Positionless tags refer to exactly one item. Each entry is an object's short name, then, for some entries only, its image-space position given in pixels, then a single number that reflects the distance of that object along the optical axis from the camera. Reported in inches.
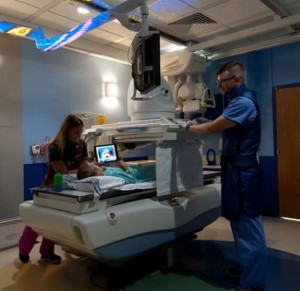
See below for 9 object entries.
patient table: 72.1
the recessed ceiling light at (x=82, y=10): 114.7
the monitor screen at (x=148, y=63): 81.5
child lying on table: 89.5
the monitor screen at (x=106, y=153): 107.3
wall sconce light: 169.8
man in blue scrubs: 78.9
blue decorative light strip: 101.9
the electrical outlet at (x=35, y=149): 137.0
